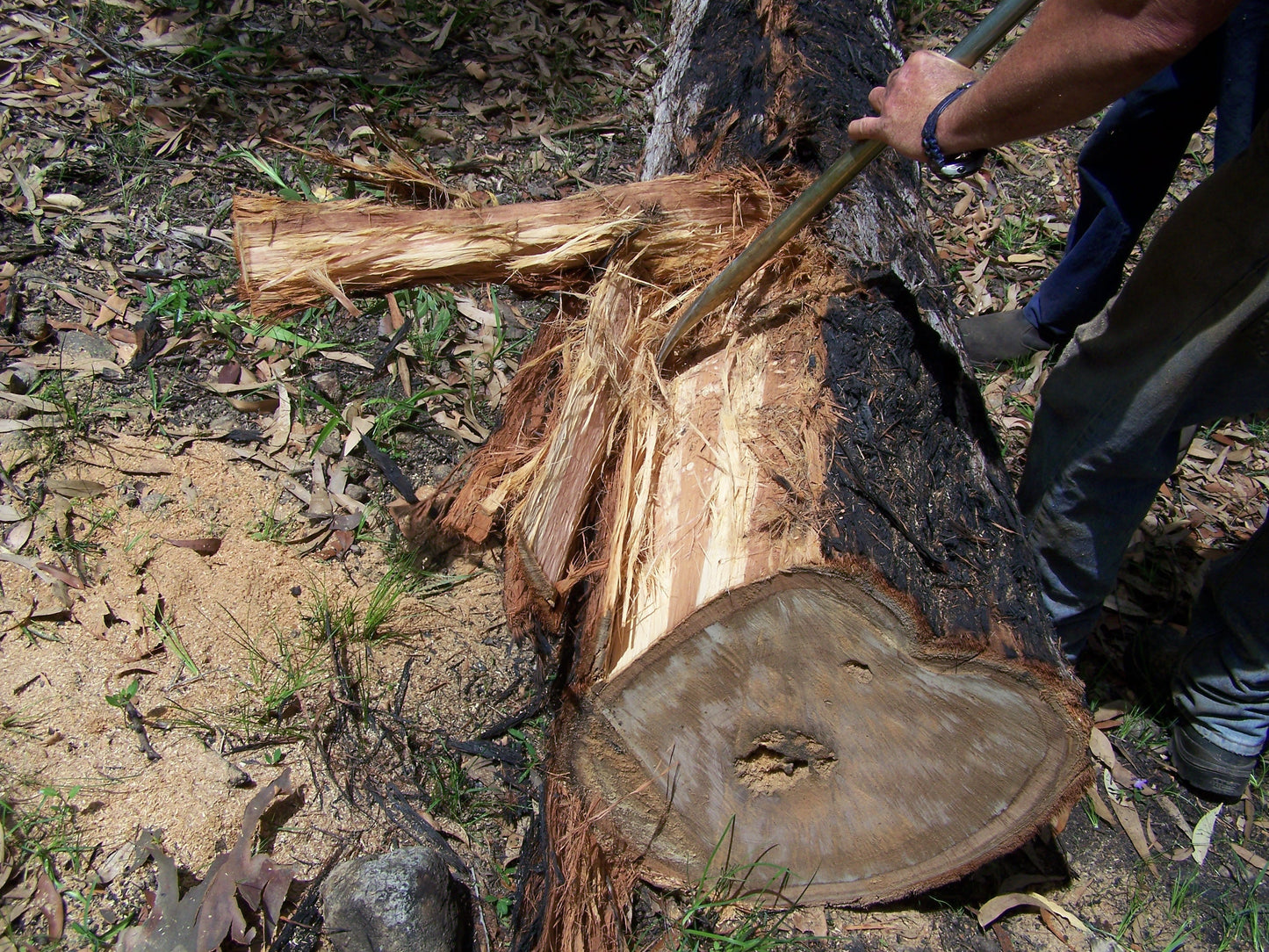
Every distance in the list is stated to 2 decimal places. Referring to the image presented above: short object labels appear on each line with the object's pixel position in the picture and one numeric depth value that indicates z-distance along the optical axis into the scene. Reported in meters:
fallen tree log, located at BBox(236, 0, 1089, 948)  1.50
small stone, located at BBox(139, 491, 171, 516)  2.40
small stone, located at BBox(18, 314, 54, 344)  2.72
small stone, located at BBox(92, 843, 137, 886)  1.81
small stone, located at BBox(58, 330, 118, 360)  2.70
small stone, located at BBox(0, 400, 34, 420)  2.49
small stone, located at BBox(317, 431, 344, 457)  2.66
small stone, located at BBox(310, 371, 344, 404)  2.79
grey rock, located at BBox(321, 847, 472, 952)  1.70
